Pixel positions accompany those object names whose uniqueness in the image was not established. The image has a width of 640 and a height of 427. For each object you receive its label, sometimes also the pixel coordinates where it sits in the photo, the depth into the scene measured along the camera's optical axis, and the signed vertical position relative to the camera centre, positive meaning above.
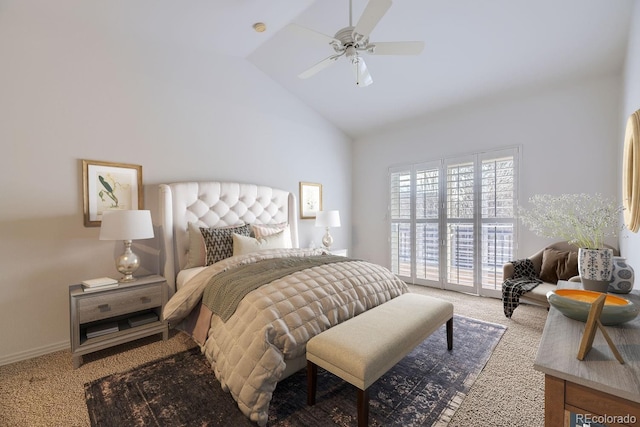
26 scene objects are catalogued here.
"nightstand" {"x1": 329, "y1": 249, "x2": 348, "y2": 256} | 4.52 -0.71
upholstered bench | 1.50 -0.80
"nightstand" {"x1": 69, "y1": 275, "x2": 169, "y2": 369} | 2.23 -0.89
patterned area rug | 1.66 -1.24
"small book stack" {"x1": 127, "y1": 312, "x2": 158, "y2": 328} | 2.58 -1.03
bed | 1.68 -0.60
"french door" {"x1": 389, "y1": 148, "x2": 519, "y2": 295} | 3.78 -0.17
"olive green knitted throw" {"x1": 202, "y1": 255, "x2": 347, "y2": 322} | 2.01 -0.55
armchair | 2.90 -0.67
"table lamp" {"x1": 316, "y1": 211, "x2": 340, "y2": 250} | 4.43 -0.15
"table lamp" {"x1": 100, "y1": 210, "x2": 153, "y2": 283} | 2.41 -0.17
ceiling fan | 2.02 +1.32
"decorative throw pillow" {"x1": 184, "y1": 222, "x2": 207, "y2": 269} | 3.02 -0.44
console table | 0.78 -0.51
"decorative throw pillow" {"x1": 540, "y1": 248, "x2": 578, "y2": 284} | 2.99 -0.64
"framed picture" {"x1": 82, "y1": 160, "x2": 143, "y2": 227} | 2.71 +0.24
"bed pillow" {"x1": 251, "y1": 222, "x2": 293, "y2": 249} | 3.43 -0.26
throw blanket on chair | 3.02 -0.83
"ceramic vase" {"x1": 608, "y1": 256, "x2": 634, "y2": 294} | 1.56 -0.40
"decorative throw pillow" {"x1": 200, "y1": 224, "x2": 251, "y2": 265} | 2.98 -0.36
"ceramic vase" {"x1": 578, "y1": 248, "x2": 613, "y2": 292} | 1.53 -0.34
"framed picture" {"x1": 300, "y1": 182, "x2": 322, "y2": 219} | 4.64 +0.18
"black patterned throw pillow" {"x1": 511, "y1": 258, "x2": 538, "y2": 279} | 3.24 -0.72
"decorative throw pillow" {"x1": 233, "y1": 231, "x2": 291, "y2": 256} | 3.00 -0.38
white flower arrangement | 1.59 -0.11
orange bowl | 1.10 -0.43
